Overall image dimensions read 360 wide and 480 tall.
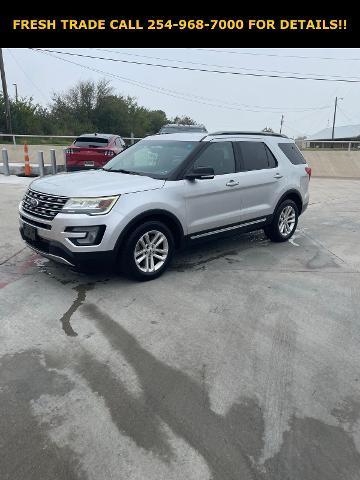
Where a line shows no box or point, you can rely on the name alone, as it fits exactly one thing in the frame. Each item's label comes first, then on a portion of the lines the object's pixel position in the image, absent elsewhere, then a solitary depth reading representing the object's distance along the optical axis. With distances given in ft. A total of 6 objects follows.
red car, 40.91
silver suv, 13.88
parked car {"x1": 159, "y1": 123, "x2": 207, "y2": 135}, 50.92
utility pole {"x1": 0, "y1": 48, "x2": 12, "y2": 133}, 94.79
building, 270.42
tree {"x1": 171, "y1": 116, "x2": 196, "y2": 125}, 252.19
